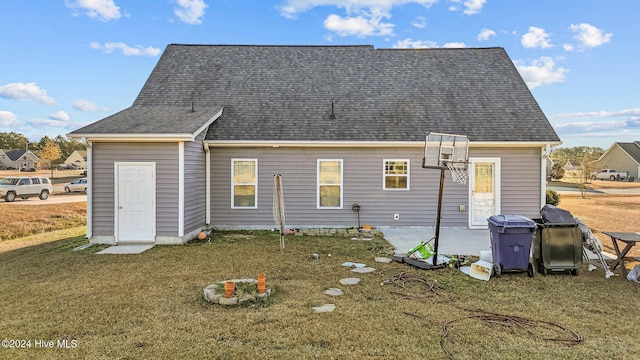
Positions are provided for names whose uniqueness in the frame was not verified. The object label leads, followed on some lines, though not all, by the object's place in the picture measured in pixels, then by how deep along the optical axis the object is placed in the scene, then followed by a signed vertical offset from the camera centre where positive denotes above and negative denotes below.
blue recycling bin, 6.22 -1.18
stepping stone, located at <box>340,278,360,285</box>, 5.78 -1.78
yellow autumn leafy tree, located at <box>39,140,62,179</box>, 48.62 +3.11
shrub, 13.82 -0.74
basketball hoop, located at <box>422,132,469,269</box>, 6.80 +0.53
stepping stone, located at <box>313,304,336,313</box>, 4.59 -1.78
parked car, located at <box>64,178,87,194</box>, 27.62 -0.89
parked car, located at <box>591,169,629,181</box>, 41.16 +0.70
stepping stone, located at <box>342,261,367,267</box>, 6.89 -1.76
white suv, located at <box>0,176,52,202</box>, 21.20 -0.83
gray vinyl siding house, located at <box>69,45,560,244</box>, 8.89 +0.77
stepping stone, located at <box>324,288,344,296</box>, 5.24 -1.78
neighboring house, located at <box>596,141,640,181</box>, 40.31 +2.94
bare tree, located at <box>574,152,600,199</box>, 23.75 +0.94
